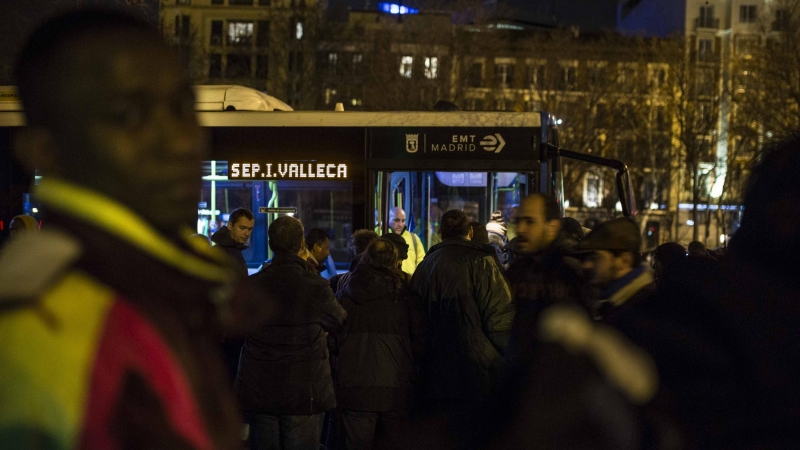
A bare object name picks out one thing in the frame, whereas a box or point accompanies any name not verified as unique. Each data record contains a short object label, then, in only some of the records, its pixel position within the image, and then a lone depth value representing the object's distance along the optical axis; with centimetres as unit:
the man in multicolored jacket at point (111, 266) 92
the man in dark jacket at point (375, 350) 583
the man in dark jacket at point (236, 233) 732
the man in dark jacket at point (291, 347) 546
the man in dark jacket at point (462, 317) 616
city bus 1044
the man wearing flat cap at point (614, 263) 359
